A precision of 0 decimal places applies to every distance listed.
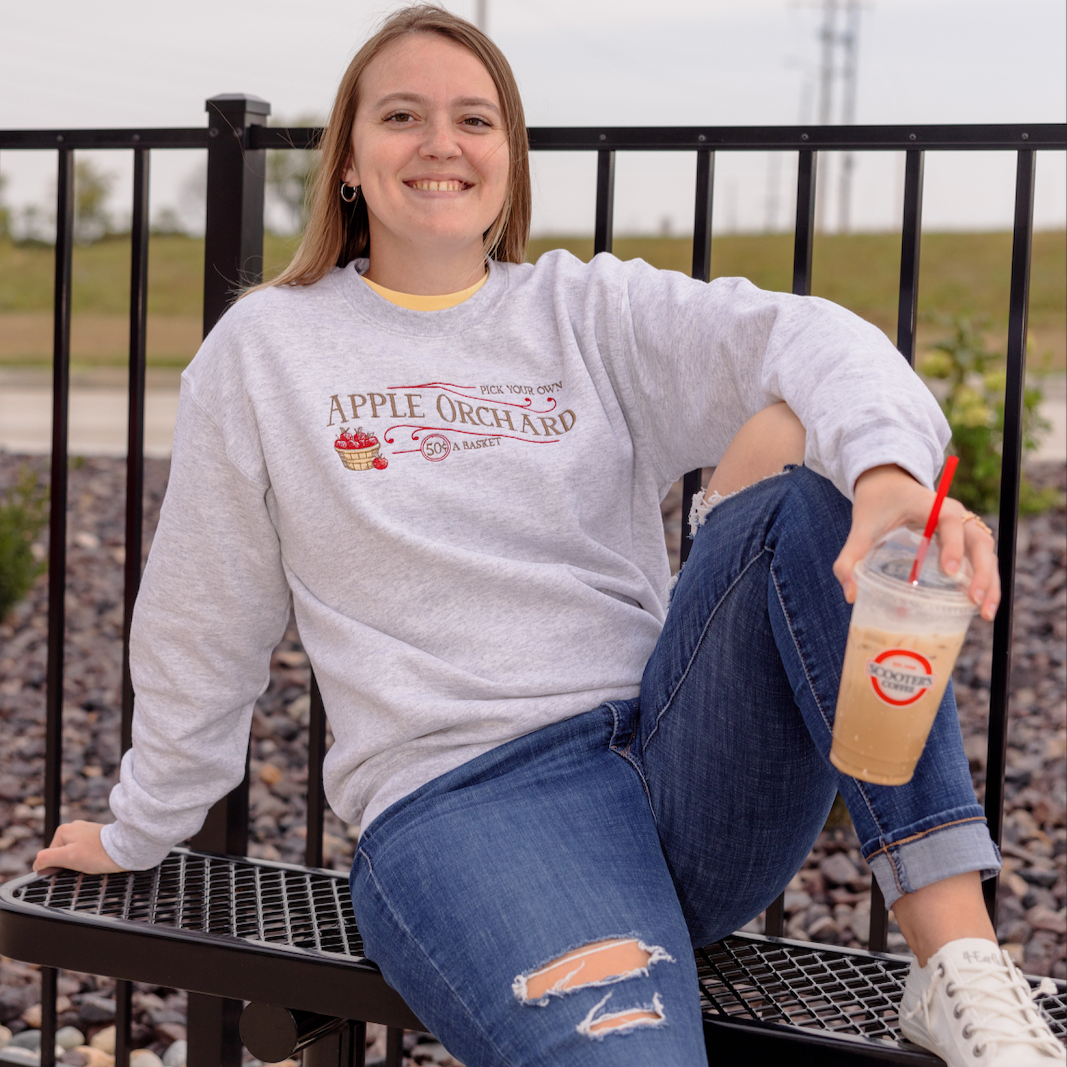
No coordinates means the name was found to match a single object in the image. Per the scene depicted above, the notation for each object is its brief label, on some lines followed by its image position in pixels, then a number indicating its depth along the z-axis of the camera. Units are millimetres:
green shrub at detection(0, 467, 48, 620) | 4504
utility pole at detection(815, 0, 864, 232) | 27031
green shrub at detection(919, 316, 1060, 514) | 4719
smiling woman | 1271
